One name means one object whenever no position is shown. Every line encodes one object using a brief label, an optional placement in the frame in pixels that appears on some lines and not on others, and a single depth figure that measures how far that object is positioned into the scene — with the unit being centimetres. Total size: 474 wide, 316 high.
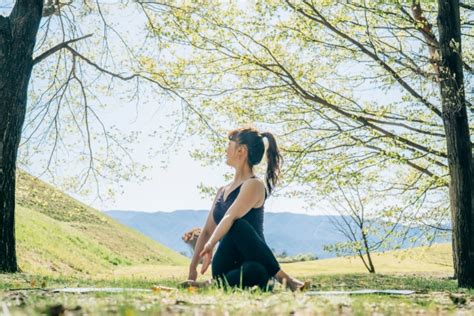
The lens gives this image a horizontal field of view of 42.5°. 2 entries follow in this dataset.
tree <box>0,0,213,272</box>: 1203
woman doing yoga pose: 597
